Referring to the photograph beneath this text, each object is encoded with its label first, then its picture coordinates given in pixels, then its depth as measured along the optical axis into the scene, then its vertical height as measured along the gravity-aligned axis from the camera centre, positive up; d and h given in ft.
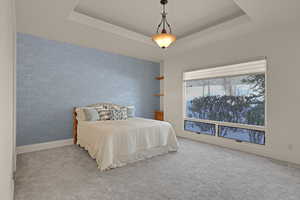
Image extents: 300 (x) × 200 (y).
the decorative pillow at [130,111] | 14.19 -1.05
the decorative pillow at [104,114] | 12.25 -1.16
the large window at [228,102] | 10.55 -0.13
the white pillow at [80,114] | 11.79 -1.11
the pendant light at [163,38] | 7.85 +3.22
